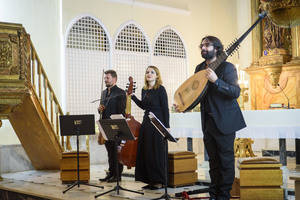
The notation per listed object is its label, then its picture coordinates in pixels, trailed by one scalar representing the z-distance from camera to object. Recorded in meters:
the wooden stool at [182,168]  5.93
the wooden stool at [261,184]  4.89
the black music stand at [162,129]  4.38
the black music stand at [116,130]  5.00
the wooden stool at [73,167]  6.79
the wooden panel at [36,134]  7.62
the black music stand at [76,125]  5.95
